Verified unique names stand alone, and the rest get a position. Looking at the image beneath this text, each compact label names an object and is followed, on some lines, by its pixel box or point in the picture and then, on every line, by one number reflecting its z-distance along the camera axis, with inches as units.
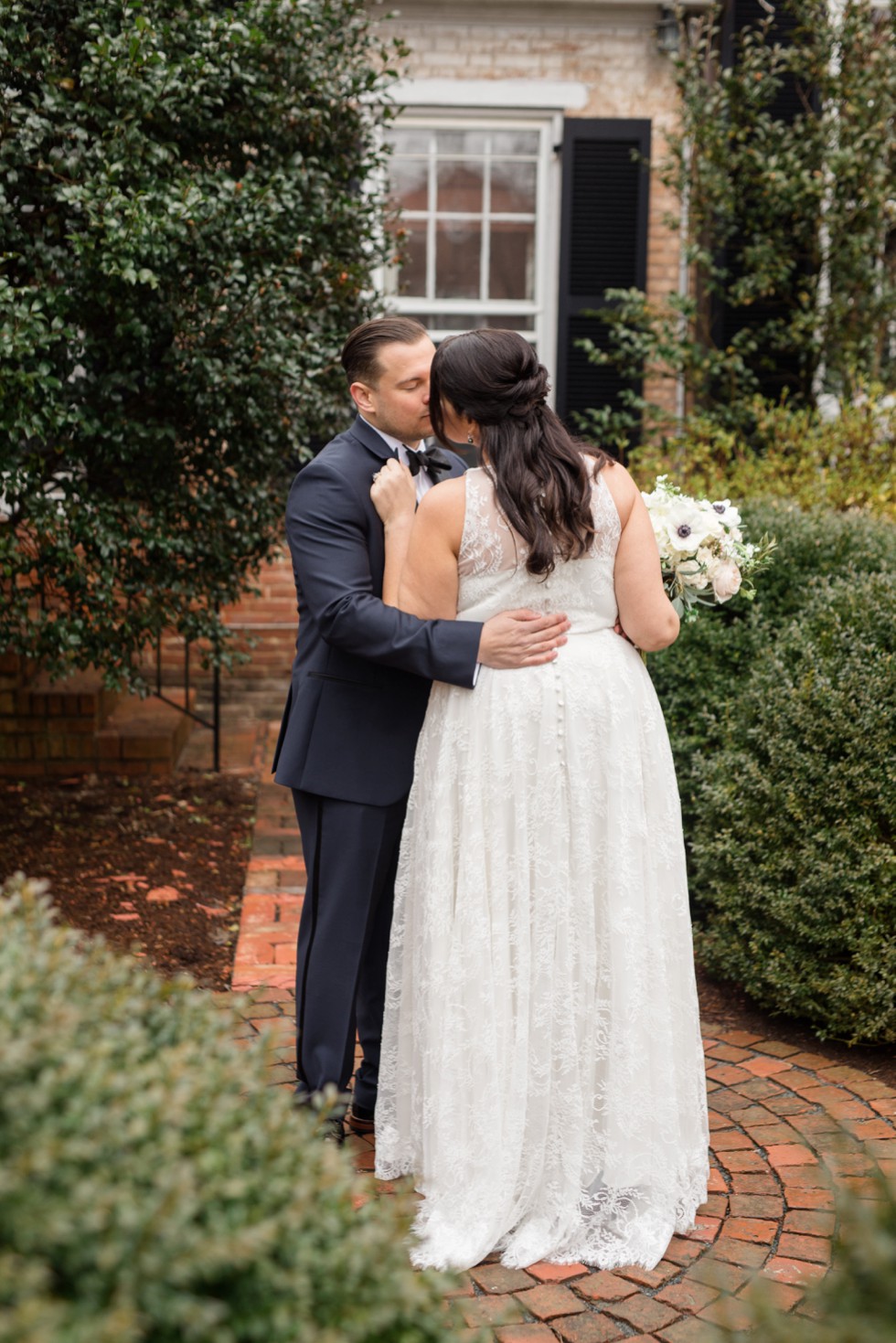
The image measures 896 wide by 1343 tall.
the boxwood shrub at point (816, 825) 152.1
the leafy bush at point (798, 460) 248.4
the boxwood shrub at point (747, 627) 196.9
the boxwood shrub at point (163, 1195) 45.8
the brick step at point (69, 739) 260.5
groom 124.2
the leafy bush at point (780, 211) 310.2
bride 112.4
